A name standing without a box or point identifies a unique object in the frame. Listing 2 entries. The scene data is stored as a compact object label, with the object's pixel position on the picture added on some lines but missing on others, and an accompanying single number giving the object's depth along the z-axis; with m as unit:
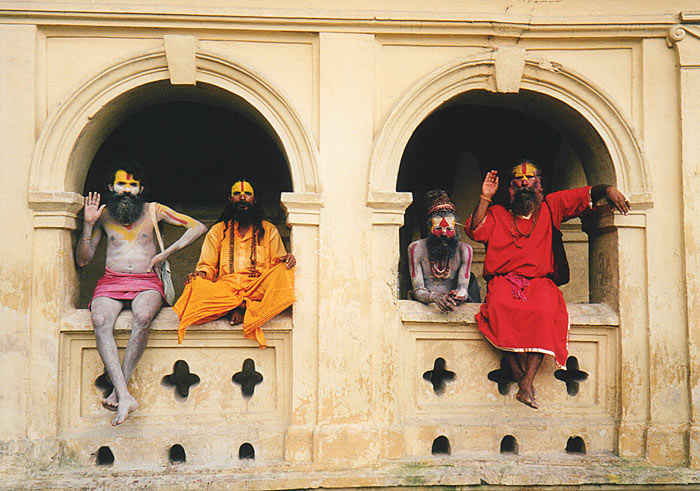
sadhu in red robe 6.04
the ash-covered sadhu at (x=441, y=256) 6.49
